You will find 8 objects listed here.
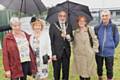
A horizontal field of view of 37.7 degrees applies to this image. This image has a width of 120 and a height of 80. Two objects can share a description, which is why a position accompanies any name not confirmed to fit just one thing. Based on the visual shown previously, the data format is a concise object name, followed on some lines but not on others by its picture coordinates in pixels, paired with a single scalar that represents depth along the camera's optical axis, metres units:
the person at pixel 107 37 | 3.71
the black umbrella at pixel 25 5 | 3.78
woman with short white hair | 3.10
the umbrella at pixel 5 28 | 3.58
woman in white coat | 3.23
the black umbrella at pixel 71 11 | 3.67
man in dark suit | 3.62
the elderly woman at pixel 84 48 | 3.60
